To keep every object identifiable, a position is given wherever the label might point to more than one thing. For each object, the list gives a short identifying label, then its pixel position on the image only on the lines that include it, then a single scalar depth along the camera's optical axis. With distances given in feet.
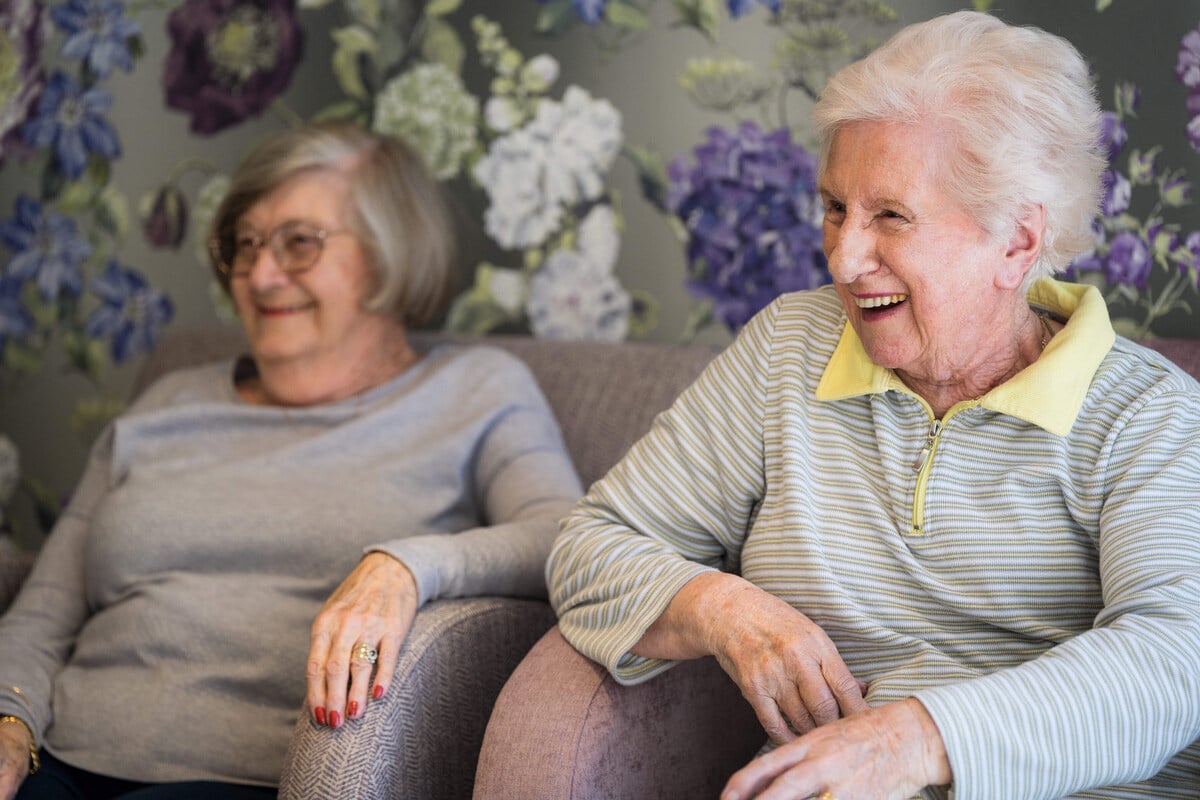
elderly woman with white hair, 3.55
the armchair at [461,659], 4.48
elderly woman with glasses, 5.37
